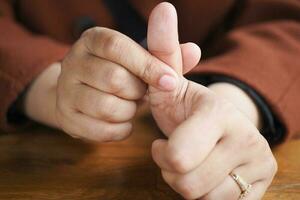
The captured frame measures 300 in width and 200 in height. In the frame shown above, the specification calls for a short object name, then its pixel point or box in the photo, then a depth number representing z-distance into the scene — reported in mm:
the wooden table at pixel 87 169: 331
